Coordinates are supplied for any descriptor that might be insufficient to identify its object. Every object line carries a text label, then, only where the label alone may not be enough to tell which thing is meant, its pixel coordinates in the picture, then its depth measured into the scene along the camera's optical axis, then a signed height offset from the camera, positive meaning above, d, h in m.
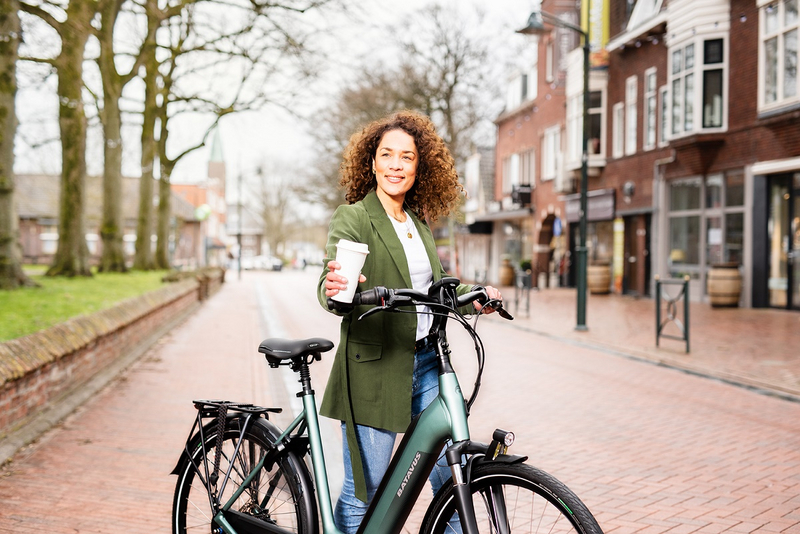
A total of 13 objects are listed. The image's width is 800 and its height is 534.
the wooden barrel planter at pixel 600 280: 23.86 -0.68
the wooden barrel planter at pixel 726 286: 17.52 -0.59
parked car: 73.15 -0.94
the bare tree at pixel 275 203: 84.25 +5.12
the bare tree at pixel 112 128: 17.22 +2.80
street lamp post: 14.04 +1.30
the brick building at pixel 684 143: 16.92 +2.87
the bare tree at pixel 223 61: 17.81 +4.80
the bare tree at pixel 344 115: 34.25 +6.28
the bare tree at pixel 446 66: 32.94 +7.75
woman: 2.73 -0.22
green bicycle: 2.35 -0.71
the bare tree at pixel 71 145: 14.15 +1.96
